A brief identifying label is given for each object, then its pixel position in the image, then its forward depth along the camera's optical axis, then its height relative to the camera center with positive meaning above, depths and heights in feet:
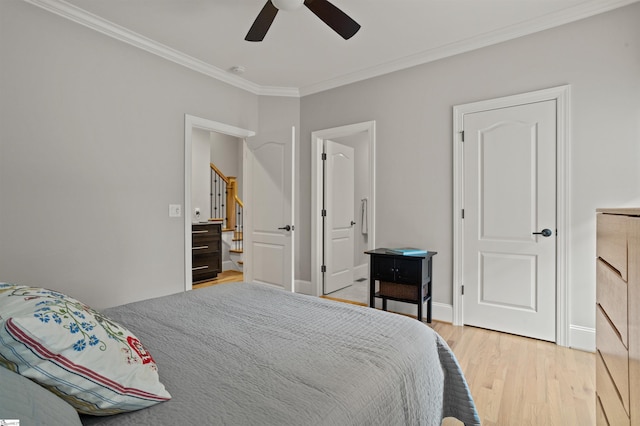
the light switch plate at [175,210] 10.96 +0.08
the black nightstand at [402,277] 10.16 -2.07
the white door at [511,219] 9.16 -0.20
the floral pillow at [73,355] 2.24 -1.05
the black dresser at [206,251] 16.42 -1.98
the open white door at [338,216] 14.61 -0.18
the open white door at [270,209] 12.41 +0.14
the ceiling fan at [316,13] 6.96 +4.37
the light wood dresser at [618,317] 2.97 -1.13
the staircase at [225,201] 22.36 +0.78
